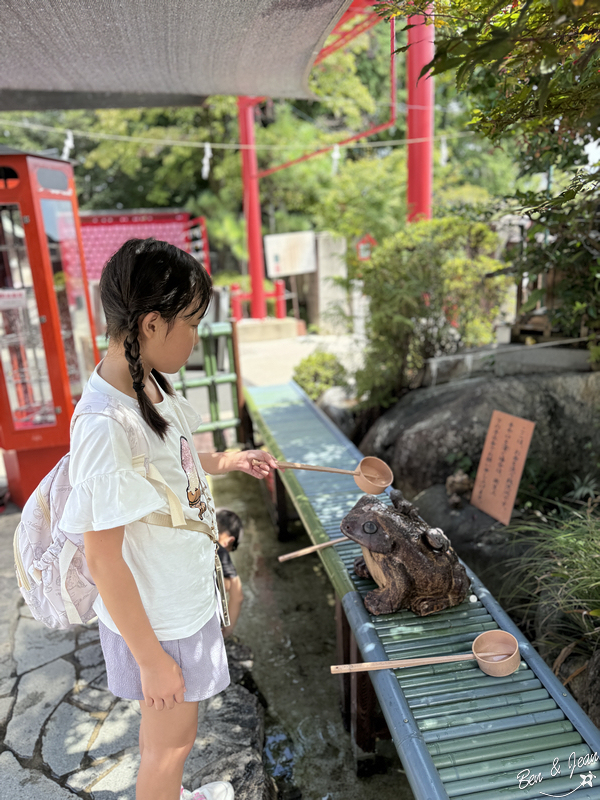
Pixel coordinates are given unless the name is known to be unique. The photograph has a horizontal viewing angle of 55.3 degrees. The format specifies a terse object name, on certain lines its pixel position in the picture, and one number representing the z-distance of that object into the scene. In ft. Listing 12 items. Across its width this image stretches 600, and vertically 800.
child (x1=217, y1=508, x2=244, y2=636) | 9.25
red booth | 12.67
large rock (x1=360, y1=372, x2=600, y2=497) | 12.25
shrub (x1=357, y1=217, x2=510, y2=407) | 15.61
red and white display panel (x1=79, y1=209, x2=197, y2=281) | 48.65
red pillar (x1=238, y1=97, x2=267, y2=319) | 39.93
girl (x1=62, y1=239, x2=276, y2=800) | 4.41
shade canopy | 6.82
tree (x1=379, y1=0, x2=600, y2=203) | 3.70
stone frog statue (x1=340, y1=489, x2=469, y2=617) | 7.13
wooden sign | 10.53
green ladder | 16.03
